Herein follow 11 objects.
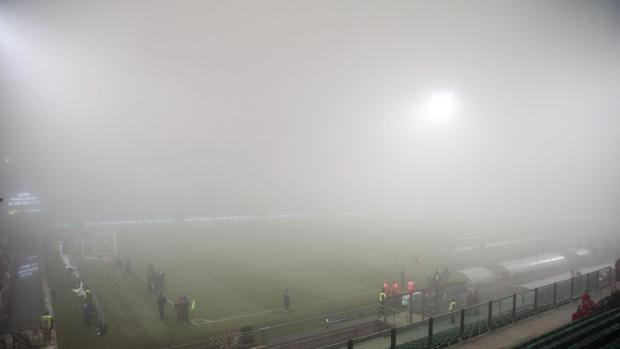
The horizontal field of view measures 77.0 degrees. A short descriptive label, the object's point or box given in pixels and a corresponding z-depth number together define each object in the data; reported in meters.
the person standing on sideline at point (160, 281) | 22.24
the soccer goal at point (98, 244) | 34.42
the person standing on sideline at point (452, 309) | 11.25
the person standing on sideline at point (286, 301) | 19.86
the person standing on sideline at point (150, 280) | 22.52
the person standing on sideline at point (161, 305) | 18.36
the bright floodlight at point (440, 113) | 92.95
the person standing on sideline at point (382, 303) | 16.94
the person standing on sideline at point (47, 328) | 15.42
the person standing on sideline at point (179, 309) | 18.31
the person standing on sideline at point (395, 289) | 20.17
